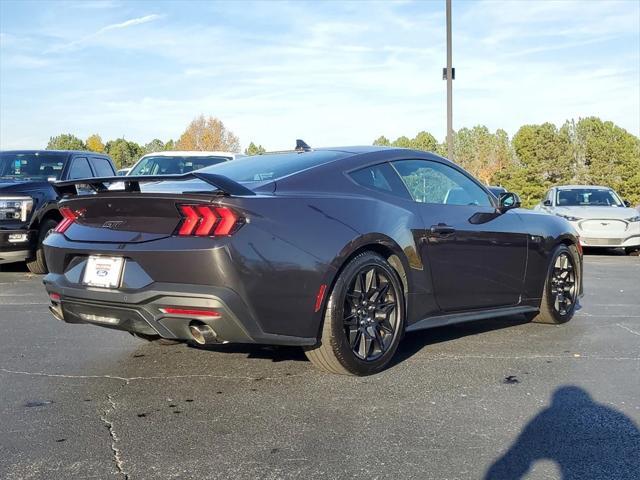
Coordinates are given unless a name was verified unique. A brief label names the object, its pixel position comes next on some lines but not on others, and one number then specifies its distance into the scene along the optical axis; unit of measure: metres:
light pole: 17.40
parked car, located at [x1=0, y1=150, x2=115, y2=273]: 9.06
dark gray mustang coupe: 3.73
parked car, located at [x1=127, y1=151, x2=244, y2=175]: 12.05
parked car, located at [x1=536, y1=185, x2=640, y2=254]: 13.40
